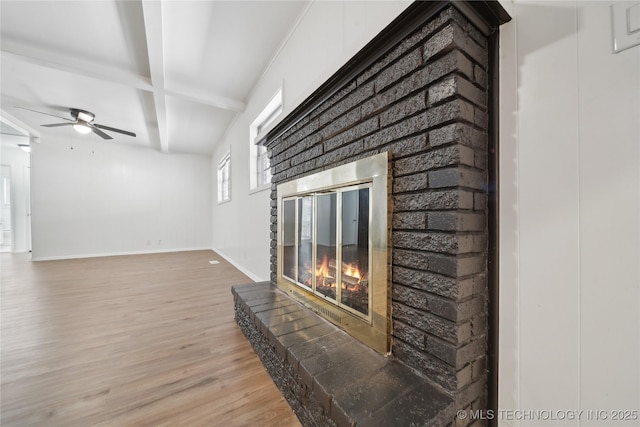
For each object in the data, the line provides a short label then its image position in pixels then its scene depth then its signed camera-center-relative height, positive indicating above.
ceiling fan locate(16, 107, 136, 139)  3.69 +1.49
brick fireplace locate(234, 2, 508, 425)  0.84 -0.03
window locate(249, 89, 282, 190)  3.25 +0.79
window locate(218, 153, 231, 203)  4.85 +0.80
